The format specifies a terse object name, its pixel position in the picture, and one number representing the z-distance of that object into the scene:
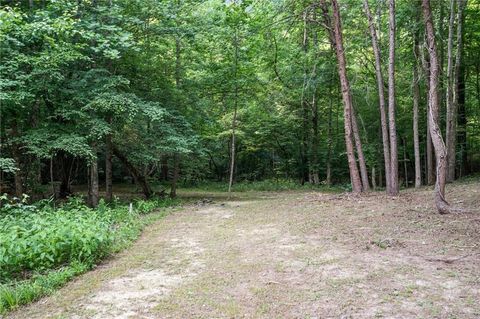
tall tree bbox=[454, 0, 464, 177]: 11.77
